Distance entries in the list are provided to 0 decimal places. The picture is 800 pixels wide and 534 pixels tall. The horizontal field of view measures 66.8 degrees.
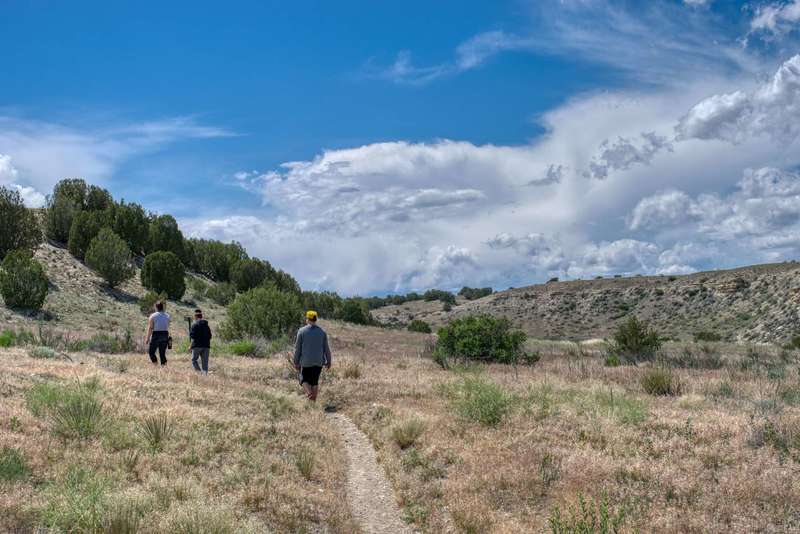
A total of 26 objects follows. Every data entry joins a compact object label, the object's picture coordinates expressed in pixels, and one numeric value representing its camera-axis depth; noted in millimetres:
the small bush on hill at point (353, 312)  70062
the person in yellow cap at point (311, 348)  14062
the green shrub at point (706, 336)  50947
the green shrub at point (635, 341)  25938
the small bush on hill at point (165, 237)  64062
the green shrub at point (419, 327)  61594
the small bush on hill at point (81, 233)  53062
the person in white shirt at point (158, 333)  17344
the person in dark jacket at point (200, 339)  17109
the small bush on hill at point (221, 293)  58594
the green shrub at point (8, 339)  20472
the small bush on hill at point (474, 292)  124375
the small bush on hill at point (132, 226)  60062
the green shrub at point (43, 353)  16344
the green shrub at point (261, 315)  29500
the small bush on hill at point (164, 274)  50875
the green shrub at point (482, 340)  24547
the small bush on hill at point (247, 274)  69625
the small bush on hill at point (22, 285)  34531
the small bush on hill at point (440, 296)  118062
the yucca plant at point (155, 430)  8648
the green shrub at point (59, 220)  56562
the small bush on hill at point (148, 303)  43125
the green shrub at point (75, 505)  5652
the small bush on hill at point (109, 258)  47562
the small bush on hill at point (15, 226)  45156
